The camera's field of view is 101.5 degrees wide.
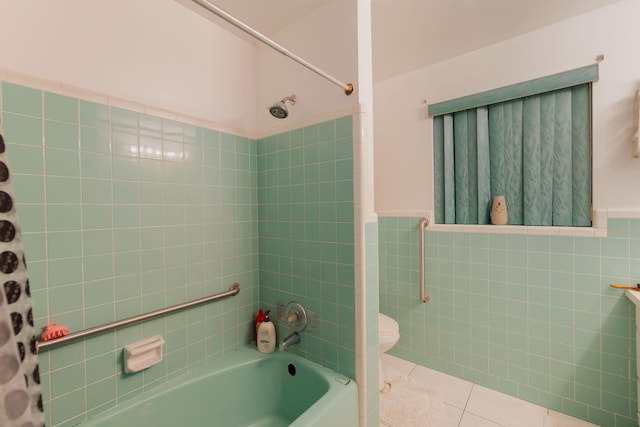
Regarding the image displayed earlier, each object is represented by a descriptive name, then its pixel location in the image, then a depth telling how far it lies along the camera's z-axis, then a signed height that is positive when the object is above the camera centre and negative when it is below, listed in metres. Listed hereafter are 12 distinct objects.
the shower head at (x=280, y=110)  1.26 +0.49
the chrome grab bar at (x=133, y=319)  0.92 -0.45
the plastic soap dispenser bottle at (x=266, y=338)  1.49 -0.72
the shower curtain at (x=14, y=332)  0.52 -0.25
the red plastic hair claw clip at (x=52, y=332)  0.92 -0.42
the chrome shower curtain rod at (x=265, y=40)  0.72 +0.58
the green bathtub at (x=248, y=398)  1.09 -0.87
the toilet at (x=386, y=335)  1.67 -0.81
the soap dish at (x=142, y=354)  1.10 -0.61
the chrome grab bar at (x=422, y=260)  2.01 -0.39
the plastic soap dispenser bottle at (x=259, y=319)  1.54 -0.63
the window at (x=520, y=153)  1.59 +0.38
